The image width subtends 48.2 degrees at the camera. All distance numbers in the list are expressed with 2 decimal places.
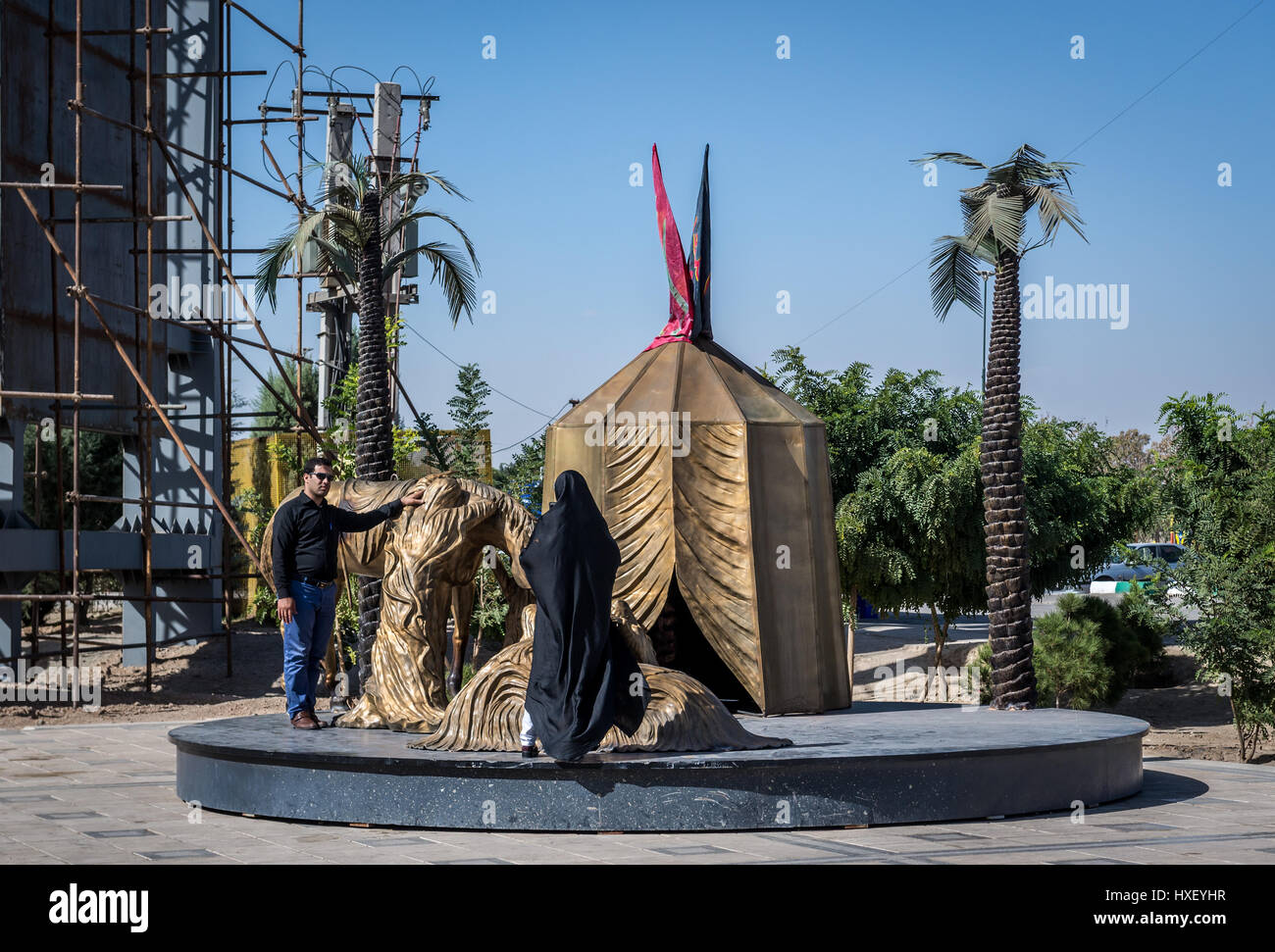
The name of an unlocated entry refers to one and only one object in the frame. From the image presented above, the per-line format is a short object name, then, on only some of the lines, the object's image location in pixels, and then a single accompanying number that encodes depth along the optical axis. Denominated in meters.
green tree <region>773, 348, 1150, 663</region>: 22.27
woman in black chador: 8.59
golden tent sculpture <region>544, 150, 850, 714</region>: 12.10
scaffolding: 18.80
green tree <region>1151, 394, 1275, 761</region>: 17.12
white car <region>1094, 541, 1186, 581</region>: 41.44
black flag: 13.31
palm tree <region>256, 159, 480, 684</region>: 17.05
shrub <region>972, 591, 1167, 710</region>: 19.36
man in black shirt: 10.02
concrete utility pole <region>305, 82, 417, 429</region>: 29.22
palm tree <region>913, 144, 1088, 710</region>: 14.46
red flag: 13.25
